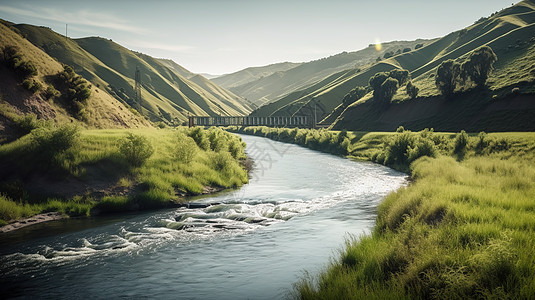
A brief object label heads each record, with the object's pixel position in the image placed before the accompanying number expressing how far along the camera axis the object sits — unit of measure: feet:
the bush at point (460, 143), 180.79
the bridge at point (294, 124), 566.35
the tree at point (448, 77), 335.67
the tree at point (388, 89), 419.13
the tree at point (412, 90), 392.06
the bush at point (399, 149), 187.58
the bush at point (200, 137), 171.45
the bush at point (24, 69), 157.58
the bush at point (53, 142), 103.14
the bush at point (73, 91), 176.04
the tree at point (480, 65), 317.22
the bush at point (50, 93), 164.03
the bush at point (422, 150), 171.17
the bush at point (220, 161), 145.56
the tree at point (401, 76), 497.70
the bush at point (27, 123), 130.31
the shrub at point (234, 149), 192.65
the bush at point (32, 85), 152.97
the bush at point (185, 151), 133.28
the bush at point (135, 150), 115.85
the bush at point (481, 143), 173.68
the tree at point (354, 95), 529.86
